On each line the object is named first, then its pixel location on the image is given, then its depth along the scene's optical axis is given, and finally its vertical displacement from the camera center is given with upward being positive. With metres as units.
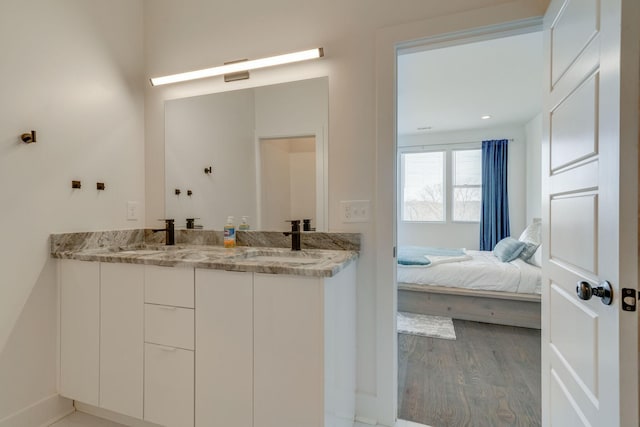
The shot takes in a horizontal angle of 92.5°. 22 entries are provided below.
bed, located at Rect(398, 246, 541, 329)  2.85 -0.76
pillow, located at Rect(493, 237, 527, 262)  3.30 -0.41
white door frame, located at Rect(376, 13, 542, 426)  1.57 -0.01
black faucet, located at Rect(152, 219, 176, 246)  2.04 -0.12
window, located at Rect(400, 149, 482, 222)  5.25 +0.48
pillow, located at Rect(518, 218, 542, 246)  3.44 -0.25
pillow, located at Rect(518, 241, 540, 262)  3.24 -0.40
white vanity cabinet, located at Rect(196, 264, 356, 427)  1.19 -0.57
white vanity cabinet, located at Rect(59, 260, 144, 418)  1.49 -0.62
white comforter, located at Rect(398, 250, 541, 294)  2.85 -0.61
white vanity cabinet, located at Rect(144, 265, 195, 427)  1.39 -0.62
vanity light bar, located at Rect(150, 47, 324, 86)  1.67 +0.87
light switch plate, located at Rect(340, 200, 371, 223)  1.64 +0.01
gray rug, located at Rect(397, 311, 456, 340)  2.72 -1.07
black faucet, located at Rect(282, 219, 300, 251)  1.74 -0.14
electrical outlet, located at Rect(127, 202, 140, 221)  2.06 +0.01
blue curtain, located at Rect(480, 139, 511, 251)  4.93 +0.28
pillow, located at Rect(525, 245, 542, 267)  3.08 -0.48
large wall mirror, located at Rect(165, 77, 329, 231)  1.76 +0.36
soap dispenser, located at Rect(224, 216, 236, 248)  1.89 -0.14
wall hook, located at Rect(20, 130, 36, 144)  1.50 +0.37
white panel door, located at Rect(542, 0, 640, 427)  0.74 +0.01
